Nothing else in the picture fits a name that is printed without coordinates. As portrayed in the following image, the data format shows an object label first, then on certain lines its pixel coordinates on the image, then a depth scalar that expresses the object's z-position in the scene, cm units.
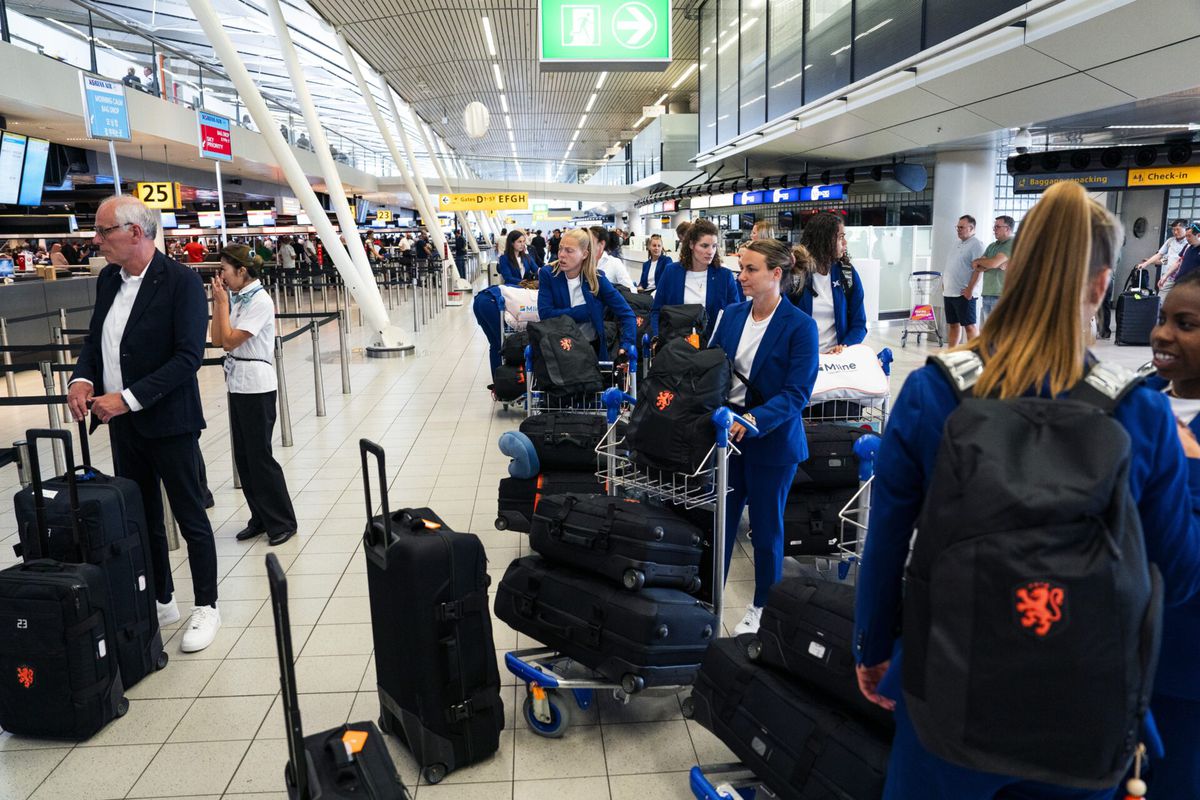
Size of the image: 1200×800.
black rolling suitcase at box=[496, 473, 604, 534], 474
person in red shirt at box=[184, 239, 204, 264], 2145
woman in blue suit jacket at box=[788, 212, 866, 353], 535
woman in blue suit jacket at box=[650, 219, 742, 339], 618
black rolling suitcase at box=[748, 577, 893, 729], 248
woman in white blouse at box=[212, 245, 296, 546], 478
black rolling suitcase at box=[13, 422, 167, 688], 330
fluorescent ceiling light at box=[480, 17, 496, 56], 1833
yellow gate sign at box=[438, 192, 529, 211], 2853
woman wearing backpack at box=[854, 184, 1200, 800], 129
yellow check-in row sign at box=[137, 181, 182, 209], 1664
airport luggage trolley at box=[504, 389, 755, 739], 305
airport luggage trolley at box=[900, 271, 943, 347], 1327
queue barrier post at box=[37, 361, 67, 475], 606
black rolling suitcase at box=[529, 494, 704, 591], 310
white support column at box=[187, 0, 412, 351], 882
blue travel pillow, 479
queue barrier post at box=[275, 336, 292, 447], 749
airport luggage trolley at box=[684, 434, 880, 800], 254
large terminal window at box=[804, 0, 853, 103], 1312
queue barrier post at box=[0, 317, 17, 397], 1016
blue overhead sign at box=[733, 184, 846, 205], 1667
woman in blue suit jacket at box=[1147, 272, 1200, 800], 168
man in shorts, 1096
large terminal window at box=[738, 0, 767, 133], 1770
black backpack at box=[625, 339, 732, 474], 325
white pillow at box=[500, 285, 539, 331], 813
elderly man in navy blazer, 356
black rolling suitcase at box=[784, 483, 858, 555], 447
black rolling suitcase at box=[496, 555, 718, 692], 295
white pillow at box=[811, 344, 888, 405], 463
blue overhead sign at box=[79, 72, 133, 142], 1218
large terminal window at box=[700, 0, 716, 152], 2258
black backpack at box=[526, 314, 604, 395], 571
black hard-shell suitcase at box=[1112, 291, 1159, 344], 1244
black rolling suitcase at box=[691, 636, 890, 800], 229
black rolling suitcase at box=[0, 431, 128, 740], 301
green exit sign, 842
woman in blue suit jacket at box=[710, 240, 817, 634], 344
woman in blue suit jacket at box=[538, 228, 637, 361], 604
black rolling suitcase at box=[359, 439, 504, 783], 273
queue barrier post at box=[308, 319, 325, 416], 840
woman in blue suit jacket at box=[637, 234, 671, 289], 935
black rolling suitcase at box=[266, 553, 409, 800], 170
